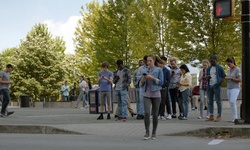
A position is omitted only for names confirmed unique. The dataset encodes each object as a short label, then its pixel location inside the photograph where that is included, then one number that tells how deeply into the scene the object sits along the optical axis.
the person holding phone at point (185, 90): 15.52
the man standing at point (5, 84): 16.83
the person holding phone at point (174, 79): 15.77
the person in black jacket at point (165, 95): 14.80
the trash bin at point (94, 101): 19.94
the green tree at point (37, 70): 50.12
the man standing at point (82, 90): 28.72
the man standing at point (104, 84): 15.70
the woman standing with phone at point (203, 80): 15.49
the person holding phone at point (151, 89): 10.49
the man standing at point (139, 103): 15.65
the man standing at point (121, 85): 15.11
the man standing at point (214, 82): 14.23
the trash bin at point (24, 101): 35.75
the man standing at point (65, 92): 35.66
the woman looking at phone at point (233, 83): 13.38
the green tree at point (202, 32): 33.34
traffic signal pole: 12.60
